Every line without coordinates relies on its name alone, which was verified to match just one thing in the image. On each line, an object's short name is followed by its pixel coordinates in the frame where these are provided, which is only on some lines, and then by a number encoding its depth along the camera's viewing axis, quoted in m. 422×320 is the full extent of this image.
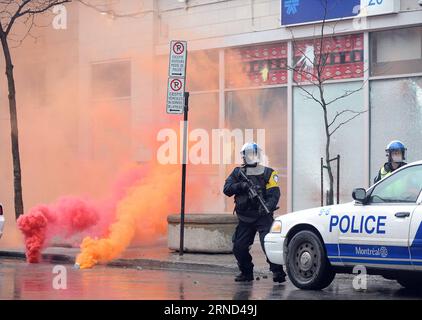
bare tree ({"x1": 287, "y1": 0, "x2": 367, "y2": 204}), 17.91
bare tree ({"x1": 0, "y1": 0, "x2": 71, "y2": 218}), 18.61
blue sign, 17.69
